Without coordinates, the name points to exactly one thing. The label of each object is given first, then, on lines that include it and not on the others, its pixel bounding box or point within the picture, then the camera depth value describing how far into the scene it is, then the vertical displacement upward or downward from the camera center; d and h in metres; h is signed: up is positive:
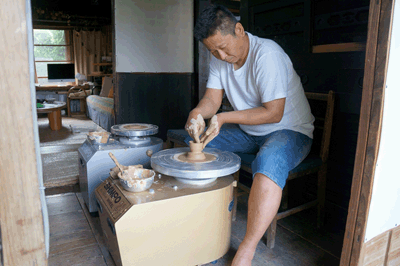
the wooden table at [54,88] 7.42 -0.40
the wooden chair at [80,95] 7.06 -0.52
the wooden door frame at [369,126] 1.16 -0.18
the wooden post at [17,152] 0.63 -0.17
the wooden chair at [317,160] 1.83 -0.50
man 1.54 -0.20
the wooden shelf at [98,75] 7.65 -0.07
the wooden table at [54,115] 5.30 -0.74
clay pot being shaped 1.61 -0.40
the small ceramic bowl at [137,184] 1.42 -0.49
